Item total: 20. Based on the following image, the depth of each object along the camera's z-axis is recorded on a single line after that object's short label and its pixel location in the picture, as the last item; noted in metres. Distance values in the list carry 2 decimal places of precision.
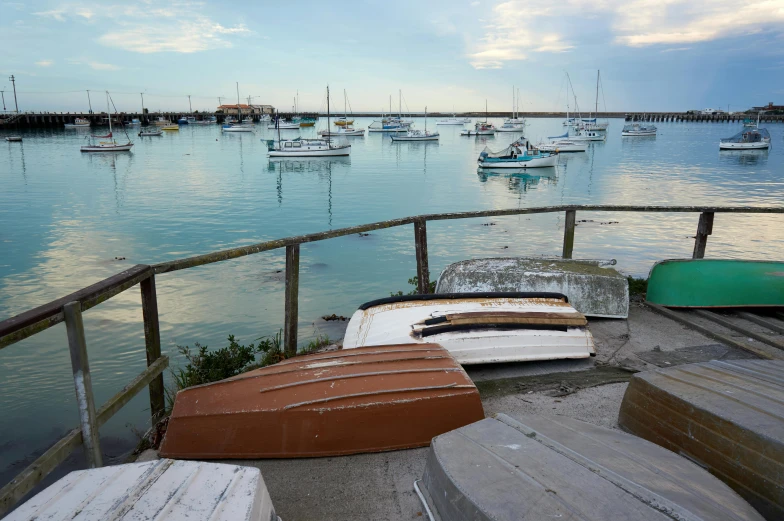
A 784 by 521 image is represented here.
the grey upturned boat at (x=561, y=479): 1.94
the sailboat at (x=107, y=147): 59.88
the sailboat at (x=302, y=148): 57.25
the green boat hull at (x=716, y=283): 5.86
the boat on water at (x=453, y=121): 165.25
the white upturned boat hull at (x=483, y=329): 4.53
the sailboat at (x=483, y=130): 111.59
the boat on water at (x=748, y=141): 71.00
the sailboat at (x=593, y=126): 110.62
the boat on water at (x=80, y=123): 113.56
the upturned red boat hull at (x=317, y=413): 3.28
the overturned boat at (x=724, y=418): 2.44
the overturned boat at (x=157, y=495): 2.10
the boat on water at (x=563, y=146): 69.06
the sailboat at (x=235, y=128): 113.88
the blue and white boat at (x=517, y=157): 47.75
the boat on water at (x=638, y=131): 105.44
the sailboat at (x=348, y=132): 109.06
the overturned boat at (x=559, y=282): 5.64
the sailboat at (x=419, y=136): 90.23
